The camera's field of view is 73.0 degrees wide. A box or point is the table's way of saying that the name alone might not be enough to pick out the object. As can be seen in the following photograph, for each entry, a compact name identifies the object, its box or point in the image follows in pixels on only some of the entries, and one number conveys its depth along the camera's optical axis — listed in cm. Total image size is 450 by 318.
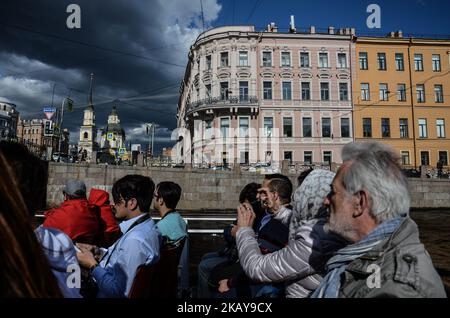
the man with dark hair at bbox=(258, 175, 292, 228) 327
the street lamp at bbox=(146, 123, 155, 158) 3251
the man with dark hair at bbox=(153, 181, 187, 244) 325
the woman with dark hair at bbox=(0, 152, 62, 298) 64
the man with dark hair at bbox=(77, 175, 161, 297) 202
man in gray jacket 116
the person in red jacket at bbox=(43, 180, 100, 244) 278
